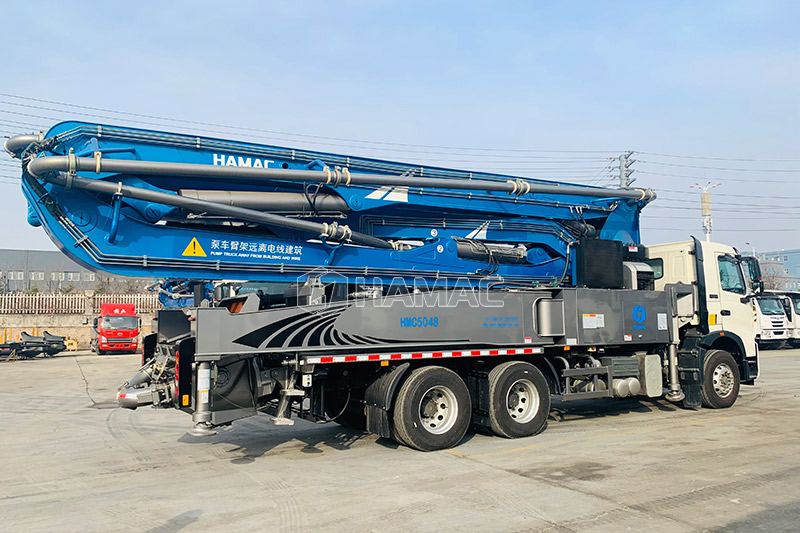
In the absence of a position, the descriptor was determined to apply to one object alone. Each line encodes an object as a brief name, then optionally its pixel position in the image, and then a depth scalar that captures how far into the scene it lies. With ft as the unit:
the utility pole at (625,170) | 112.68
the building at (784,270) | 257.36
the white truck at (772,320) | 104.88
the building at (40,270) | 250.57
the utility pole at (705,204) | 180.56
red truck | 110.83
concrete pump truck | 28.07
